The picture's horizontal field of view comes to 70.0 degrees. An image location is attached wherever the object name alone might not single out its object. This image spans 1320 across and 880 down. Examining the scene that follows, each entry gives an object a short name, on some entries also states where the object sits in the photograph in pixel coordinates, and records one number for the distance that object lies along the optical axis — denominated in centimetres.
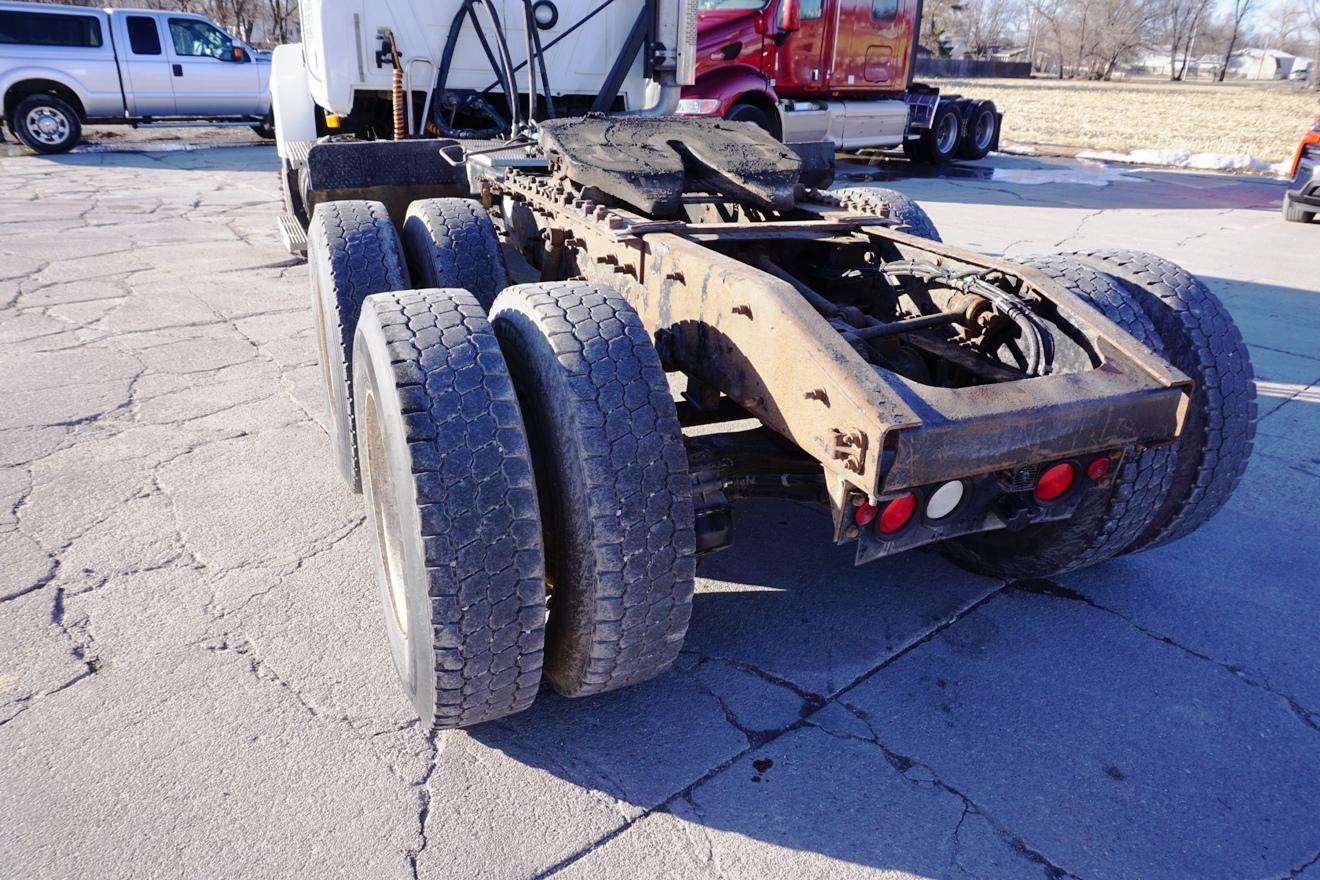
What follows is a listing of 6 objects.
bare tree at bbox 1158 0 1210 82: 7450
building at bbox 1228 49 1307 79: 8950
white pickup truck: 1454
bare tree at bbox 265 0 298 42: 2575
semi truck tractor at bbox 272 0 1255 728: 227
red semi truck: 1226
